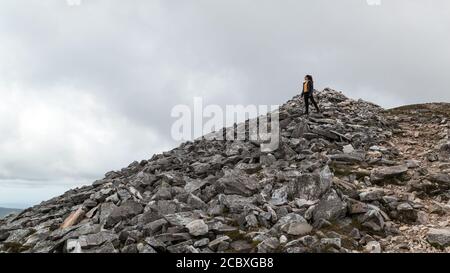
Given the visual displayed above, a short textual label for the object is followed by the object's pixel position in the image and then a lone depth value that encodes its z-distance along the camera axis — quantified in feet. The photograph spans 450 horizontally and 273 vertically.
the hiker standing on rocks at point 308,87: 97.04
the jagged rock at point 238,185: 55.99
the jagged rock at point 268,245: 40.34
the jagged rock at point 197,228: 44.21
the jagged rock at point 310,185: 51.74
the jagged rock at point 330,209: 46.24
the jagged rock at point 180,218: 46.91
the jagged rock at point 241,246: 41.24
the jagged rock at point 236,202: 50.39
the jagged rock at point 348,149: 74.84
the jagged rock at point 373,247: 39.99
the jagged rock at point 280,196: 52.13
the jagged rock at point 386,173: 59.16
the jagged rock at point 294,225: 43.52
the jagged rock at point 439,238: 40.42
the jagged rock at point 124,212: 51.96
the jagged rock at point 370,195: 50.24
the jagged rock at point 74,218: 57.20
